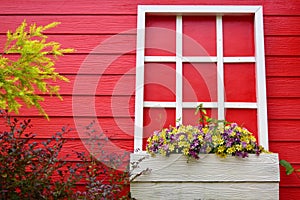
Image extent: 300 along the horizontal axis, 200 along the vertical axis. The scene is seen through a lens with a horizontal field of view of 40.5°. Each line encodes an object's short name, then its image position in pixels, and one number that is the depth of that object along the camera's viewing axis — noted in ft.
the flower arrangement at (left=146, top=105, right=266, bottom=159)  7.41
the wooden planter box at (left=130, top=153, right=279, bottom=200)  7.38
